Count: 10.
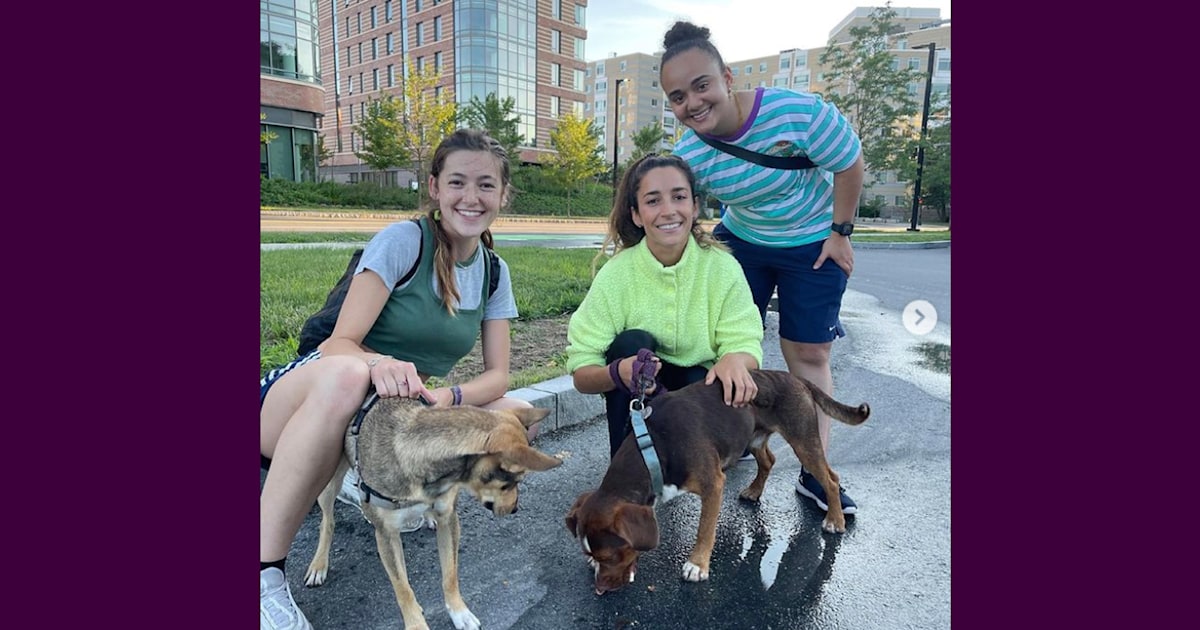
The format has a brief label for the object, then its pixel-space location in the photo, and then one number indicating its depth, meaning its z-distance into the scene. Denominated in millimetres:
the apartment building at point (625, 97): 76375
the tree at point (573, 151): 41281
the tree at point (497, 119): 39344
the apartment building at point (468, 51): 43344
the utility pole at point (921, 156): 23075
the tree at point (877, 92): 31953
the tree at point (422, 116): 33219
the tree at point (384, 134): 34031
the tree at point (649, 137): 43594
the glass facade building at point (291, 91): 32188
